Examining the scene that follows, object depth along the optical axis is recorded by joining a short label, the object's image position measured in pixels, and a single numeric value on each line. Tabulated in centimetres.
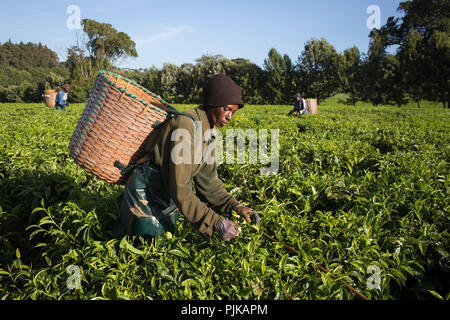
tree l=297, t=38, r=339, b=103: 3947
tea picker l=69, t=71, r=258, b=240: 193
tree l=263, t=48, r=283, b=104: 3956
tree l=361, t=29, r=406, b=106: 3359
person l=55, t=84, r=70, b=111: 1376
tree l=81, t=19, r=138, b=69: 4697
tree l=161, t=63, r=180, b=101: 4334
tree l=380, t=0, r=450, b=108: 3112
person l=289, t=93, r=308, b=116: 1234
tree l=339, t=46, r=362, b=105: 3803
